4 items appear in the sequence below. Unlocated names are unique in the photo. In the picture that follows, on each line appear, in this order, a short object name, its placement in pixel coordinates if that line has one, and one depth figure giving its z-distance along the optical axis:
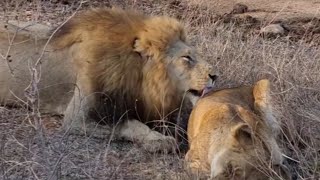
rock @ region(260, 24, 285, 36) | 14.02
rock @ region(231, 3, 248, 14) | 15.46
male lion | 9.32
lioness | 7.04
